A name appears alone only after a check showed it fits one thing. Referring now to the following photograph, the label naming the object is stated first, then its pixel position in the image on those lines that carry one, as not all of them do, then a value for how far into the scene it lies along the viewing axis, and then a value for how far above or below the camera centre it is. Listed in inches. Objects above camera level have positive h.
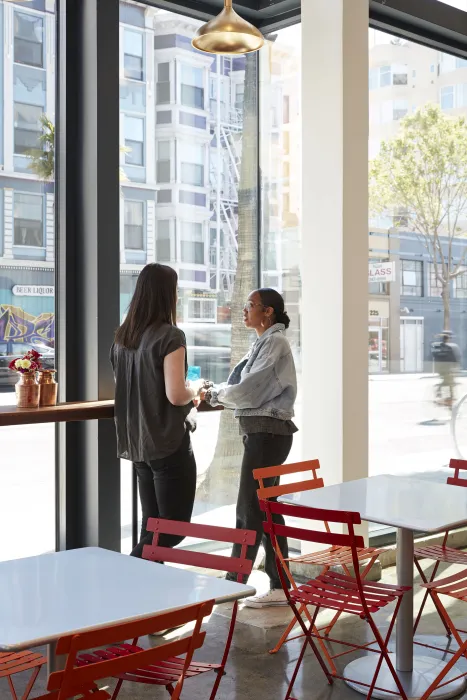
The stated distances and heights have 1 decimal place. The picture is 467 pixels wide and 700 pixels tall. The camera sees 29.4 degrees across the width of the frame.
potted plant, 181.6 -13.2
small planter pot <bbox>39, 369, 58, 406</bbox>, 185.8 -14.2
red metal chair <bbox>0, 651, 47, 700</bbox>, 114.7 -45.3
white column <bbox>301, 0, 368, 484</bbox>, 219.1 +21.5
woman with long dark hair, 179.9 -14.4
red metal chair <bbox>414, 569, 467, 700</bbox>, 145.8 -47.9
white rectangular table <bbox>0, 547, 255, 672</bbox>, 97.0 -33.5
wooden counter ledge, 171.5 -18.5
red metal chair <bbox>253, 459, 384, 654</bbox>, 173.6 -46.1
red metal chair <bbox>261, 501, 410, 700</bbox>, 140.8 -46.0
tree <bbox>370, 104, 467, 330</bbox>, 270.1 +43.3
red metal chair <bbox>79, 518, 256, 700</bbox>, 112.3 -35.8
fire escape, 241.6 +39.6
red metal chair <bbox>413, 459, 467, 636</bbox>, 182.7 -48.7
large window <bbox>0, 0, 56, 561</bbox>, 196.9 +16.0
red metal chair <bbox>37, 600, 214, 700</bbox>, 87.7 -34.3
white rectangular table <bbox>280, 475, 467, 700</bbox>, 152.3 -33.1
